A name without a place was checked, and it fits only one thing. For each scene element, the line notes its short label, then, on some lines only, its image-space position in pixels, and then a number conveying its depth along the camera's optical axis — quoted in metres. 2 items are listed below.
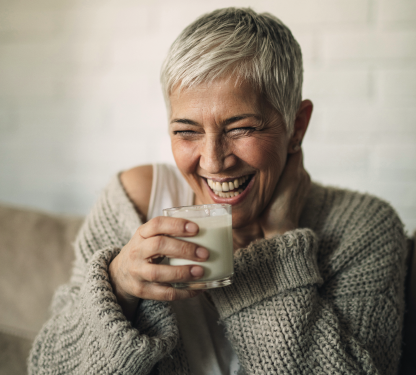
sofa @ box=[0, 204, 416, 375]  0.77
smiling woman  0.58
